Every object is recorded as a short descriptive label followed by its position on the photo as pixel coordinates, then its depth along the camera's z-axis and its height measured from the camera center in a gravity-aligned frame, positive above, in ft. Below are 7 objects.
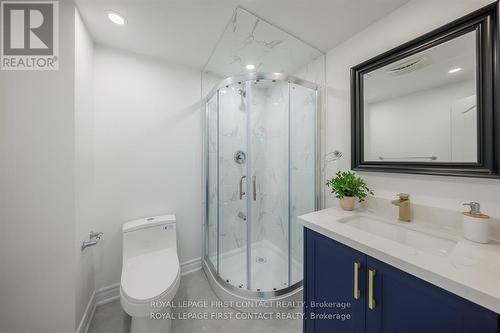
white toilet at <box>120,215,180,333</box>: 3.72 -2.63
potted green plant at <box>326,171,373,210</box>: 4.44 -0.60
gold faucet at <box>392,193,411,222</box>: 3.73 -0.89
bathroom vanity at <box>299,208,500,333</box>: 1.94 -1.51
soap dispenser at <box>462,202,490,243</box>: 2.75 -0.93
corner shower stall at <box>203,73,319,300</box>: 5.52 -0.32
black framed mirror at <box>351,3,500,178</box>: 2.95 +1.26
